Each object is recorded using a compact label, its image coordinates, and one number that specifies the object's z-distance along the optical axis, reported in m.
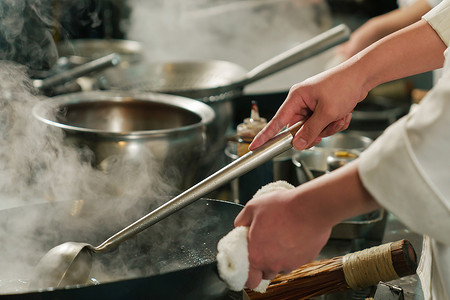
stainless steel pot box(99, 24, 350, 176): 1.60
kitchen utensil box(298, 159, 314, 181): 1.43
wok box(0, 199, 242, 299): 1.23
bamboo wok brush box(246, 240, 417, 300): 1.23
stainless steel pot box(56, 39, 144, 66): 2.40
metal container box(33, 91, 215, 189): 1.33
